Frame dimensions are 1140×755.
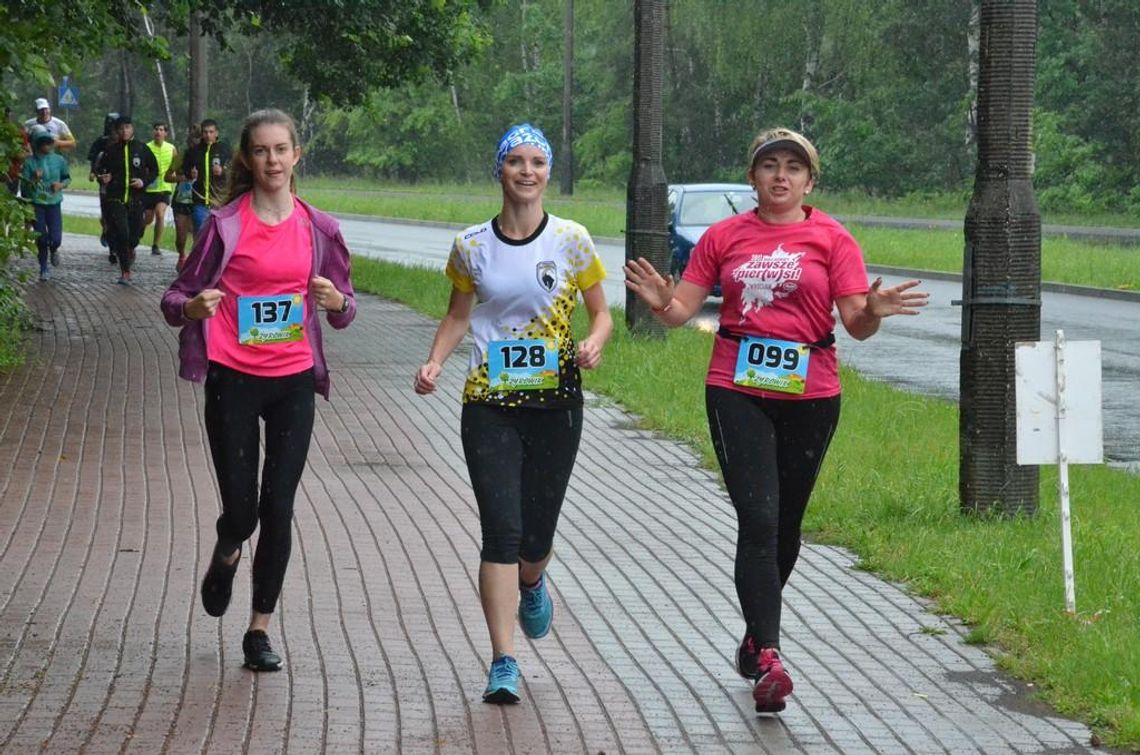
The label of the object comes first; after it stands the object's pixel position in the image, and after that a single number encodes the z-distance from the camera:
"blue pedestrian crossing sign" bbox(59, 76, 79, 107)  45.34
